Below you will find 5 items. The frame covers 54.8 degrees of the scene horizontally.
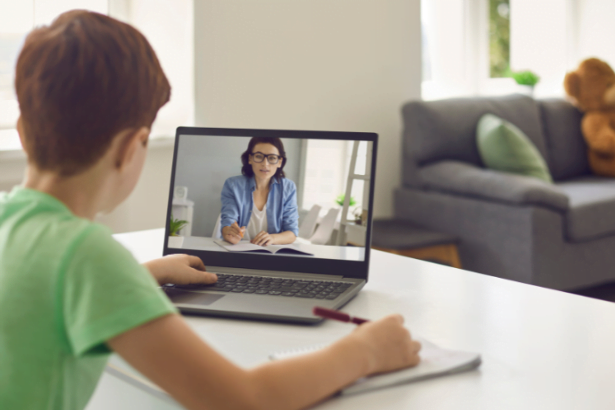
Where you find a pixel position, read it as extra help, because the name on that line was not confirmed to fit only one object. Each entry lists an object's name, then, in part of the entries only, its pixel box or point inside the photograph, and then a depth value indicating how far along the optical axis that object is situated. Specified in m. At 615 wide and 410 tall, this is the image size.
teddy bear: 3.44
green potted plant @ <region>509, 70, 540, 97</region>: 3.98
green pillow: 3.00
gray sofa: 2.60
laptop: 0.95
